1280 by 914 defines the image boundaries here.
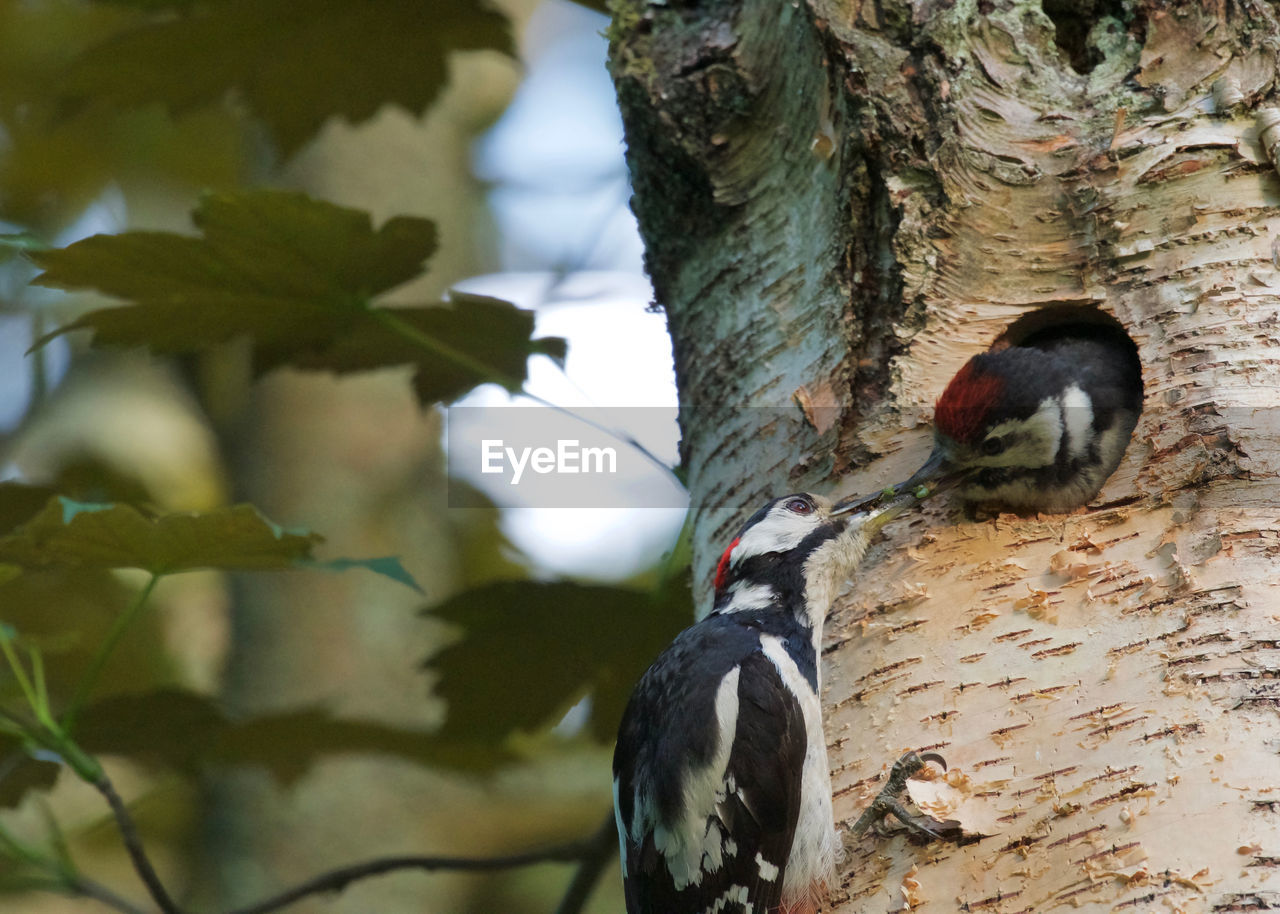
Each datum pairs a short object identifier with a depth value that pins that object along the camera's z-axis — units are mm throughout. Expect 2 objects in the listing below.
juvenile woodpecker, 4414
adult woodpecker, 4332
